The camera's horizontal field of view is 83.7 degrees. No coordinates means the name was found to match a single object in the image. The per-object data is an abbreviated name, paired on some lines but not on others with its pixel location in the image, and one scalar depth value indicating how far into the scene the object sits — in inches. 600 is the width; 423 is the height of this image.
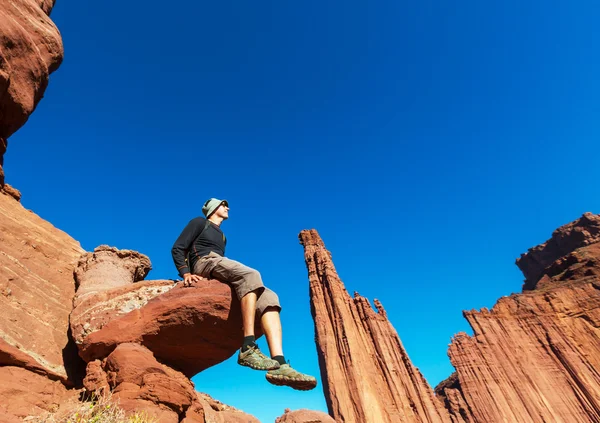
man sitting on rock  129.7
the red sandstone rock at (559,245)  2079.2
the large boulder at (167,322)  172.6
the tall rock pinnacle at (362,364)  1362.6
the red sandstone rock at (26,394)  134.4
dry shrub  124.3
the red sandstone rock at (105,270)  231.3
